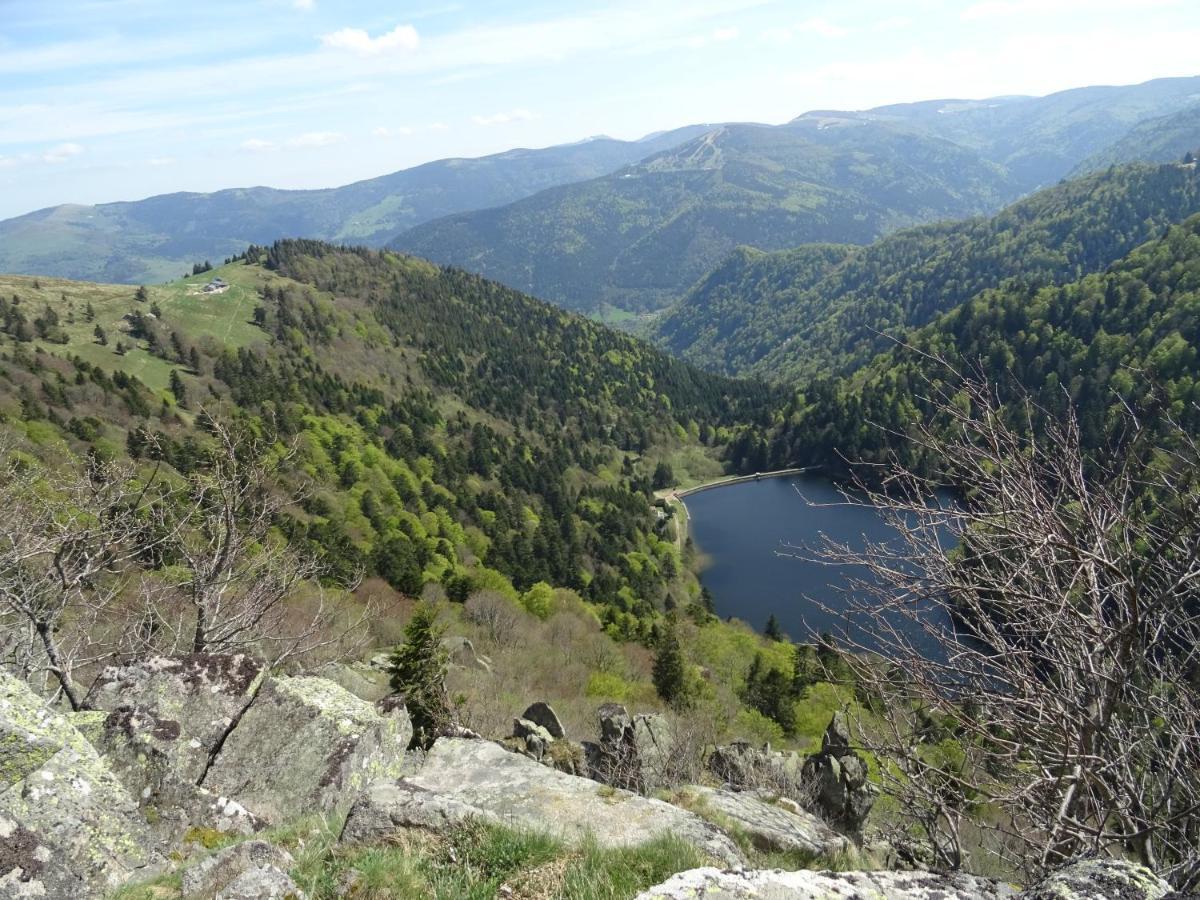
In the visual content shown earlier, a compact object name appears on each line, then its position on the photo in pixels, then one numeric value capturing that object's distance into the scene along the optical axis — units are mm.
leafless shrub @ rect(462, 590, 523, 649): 57031
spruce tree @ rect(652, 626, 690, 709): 48719
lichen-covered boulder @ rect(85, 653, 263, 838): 9062
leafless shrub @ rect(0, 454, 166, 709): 13641
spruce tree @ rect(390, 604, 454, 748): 24609
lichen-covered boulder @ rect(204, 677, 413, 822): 9969
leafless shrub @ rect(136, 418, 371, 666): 14859
